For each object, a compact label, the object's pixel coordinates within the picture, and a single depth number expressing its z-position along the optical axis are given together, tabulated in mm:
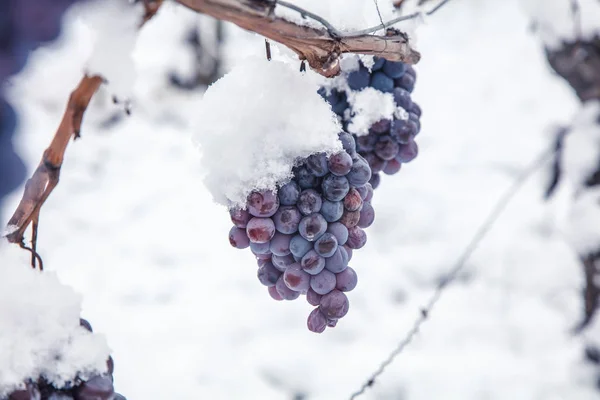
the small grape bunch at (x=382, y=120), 927
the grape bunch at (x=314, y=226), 851
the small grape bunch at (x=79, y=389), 817
